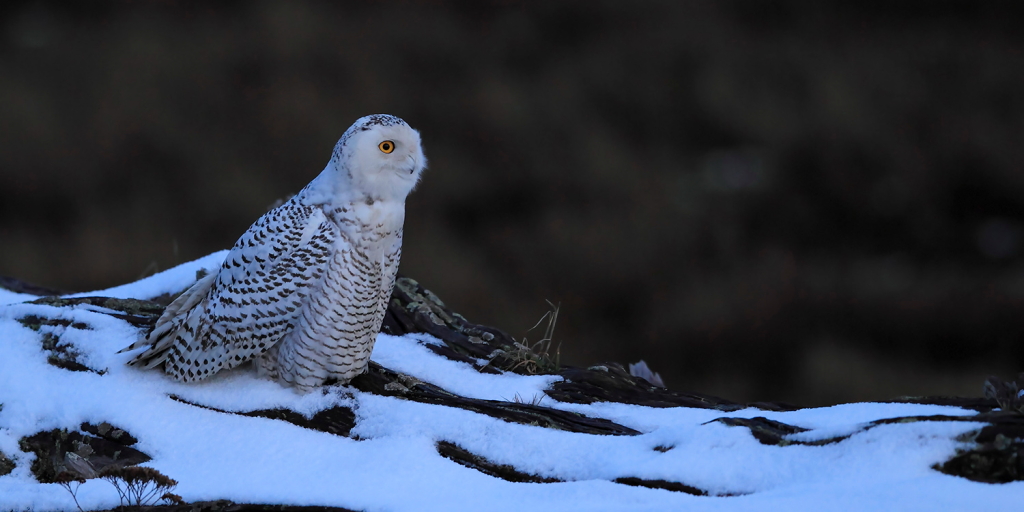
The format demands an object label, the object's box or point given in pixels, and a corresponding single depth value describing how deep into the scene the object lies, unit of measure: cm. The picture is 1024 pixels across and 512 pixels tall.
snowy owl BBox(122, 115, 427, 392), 2249
